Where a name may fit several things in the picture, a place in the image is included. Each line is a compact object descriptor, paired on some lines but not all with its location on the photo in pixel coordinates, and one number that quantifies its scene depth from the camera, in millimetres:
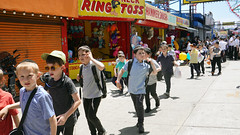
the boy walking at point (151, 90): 6430
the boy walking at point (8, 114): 2910
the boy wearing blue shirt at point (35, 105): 2471
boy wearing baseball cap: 3156
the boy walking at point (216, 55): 12484
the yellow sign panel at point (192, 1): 31156
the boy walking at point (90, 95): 4457
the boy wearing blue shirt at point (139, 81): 4930
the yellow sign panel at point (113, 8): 11352
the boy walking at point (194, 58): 12203
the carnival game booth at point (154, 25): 16004
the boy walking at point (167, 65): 7992
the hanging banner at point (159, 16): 15477
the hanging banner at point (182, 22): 25234
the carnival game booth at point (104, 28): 11898
